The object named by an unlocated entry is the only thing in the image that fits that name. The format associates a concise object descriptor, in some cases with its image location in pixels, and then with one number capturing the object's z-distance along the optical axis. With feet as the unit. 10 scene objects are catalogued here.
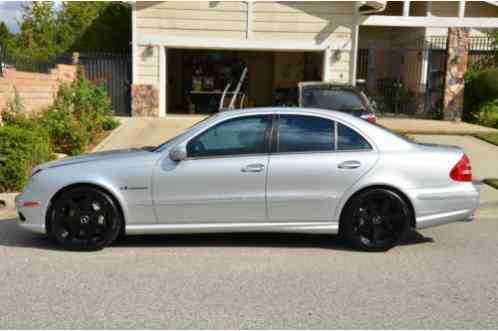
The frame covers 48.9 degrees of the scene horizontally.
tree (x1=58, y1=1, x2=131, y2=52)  70.03
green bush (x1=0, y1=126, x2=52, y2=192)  26.84
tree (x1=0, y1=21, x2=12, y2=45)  106.63
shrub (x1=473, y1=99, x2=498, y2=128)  54.44
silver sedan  17.94
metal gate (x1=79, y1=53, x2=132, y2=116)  55.72
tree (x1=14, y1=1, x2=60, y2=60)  94.47
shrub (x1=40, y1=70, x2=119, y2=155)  36.86
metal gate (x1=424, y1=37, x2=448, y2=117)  59.47
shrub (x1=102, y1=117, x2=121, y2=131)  46.52
